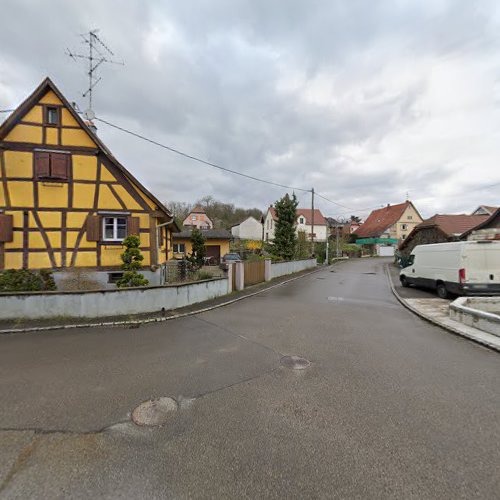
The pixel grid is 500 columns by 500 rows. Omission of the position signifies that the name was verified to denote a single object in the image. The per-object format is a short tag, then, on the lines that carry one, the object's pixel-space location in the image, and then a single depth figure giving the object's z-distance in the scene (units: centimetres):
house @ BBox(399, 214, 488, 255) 2121
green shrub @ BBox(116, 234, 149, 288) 944
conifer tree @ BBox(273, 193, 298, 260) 2156
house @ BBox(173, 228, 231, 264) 2720
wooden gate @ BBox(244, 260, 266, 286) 1449
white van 974
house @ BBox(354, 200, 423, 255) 4678
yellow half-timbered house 1112
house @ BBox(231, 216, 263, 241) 6094
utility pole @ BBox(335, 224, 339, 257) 4036
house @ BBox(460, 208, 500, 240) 1065
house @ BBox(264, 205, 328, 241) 5366
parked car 2483
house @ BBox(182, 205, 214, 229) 5636
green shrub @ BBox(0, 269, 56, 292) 866
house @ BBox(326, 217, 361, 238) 6324
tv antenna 1218
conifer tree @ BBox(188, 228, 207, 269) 1836
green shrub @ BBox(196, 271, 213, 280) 1206
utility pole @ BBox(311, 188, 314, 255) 2869
